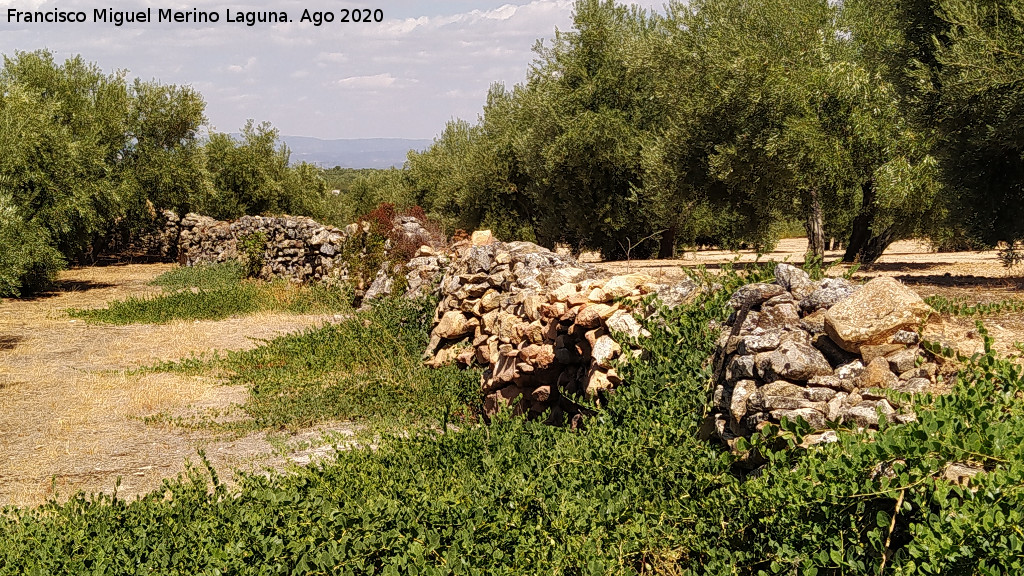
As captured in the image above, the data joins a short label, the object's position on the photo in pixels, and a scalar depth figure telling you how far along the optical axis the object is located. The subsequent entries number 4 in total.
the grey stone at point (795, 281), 5.65
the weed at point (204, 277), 19.75
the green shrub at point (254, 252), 21.62
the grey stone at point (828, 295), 5.29
